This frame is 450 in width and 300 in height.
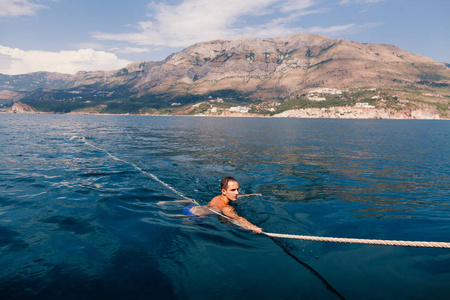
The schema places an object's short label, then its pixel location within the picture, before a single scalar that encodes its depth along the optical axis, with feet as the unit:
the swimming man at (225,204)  28.37
